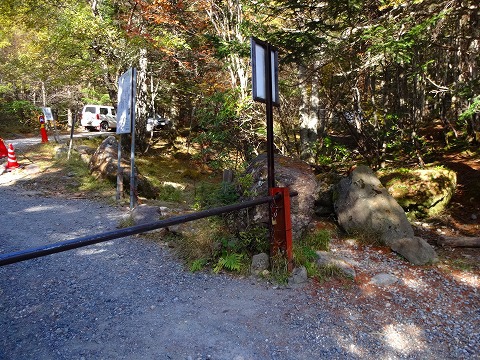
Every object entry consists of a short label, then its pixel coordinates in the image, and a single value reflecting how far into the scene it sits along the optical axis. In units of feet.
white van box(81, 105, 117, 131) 71.87
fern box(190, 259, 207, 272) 13.76
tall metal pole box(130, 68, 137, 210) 20.02
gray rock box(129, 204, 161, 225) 19.08
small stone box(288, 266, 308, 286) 12.74
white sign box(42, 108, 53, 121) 40.97
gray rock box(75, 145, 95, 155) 40.26
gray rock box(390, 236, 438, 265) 14.99
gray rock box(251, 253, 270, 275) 13.42
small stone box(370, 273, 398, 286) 13.17
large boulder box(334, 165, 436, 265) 15.48
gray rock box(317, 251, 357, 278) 13.64
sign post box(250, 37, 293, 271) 11.73
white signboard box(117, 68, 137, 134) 20.00
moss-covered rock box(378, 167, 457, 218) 22.74
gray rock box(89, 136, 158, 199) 29.27
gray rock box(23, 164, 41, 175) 32.48
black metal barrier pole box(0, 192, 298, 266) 5.48
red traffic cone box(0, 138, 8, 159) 34.78
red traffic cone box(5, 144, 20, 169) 32.32
